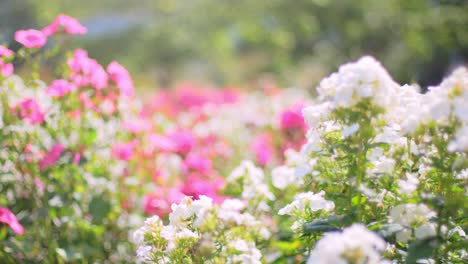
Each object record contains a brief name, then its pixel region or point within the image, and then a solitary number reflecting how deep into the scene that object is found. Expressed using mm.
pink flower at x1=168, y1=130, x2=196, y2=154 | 2695
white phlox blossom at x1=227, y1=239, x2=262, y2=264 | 1223
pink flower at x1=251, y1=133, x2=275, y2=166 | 2873
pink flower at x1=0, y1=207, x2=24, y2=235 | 1709
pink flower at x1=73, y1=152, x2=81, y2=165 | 2016
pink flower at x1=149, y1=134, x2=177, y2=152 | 2514
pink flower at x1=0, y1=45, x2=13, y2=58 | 1819
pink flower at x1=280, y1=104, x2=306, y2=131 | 2637
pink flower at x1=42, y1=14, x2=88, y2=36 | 2051
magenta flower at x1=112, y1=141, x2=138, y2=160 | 2299
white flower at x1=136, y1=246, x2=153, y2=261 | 1316
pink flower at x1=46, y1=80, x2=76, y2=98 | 1967
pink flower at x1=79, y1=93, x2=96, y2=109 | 2184
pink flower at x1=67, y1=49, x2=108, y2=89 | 2070
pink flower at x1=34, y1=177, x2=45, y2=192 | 2129
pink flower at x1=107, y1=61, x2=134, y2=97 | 2162
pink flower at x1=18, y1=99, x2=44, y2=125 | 1925
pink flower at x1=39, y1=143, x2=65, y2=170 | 1954
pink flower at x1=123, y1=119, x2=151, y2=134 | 2350
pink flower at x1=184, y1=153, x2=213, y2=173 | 2637
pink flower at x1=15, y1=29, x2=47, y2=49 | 1897
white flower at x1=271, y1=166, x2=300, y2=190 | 1902
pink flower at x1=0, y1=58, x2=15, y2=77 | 1894
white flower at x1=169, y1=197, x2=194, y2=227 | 1302
